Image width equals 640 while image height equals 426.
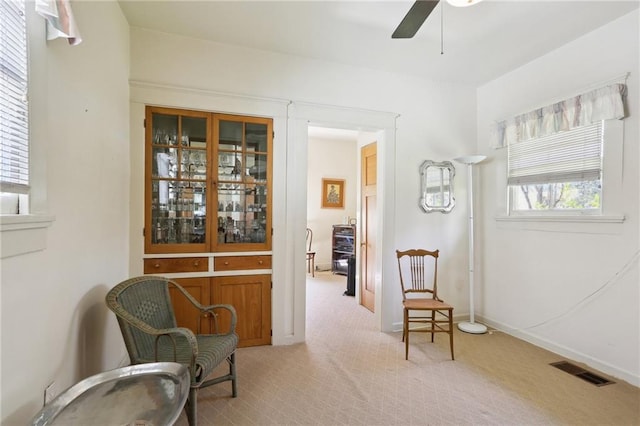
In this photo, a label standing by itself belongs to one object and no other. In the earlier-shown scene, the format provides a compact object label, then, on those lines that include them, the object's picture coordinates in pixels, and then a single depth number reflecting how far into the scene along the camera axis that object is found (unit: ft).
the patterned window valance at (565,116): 8.20
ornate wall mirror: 11.82
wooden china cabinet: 9.23
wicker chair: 5.80
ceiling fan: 5.79
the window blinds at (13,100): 3.83
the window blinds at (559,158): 8.90
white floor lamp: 11.43
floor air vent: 7.92
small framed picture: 23.73
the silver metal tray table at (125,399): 3.63
